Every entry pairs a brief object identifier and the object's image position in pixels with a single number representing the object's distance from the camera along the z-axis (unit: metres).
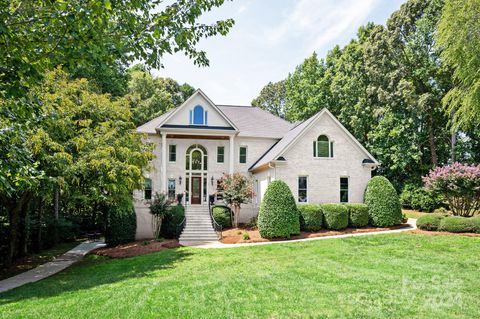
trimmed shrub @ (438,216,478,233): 16.09
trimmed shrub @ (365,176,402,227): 18.92
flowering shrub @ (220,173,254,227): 20.72
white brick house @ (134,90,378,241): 21.56
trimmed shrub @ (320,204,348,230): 18.73
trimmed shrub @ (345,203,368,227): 19.14
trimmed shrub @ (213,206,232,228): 21.79
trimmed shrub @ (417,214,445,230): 16.92
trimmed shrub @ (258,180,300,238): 17.31
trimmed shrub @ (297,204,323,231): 18.70
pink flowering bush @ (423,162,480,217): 18.06
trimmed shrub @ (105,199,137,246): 19.25
